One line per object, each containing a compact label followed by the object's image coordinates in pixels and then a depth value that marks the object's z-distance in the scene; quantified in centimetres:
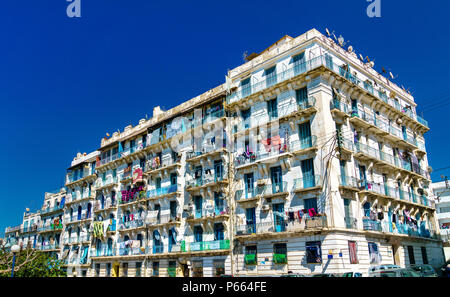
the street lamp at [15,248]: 1833
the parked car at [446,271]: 2522
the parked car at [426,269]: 2376
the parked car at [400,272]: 1942
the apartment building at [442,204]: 5991
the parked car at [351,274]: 2102
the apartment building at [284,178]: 2567
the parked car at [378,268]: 2138
